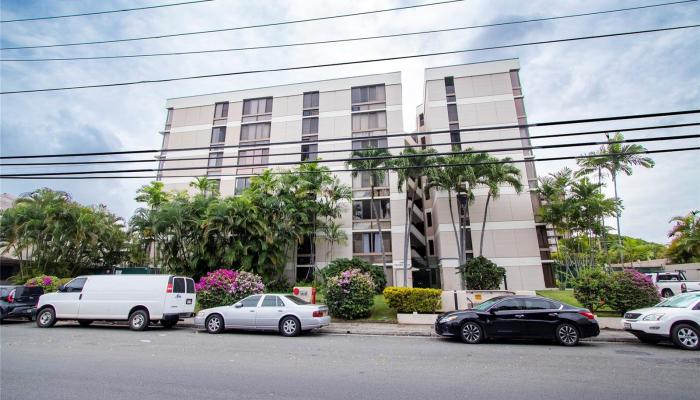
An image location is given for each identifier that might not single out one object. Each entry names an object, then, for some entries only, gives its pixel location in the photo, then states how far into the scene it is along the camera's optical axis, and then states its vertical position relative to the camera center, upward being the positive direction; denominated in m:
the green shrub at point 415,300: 14.39 -0.54
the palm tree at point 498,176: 22.59 +7.45
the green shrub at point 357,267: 22.82 +1.31
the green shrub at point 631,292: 13.42 -0.23
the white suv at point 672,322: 9.03 -1.00
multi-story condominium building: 27.13 +14.35
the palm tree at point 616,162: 23.72 +9.08
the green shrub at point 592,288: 13.95 -0.06
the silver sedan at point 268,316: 11.31 -0.95
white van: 12.20 -0.46
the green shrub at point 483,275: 19.20 +0.67
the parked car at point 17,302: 13.71 -0.53
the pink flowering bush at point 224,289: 15.44 -0.05
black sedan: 9.72 -1.02
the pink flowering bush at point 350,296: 14.48 -0.37
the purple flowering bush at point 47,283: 19.30 +0.33
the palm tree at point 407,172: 23.28 +8.16
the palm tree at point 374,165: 24.30 +8.91
